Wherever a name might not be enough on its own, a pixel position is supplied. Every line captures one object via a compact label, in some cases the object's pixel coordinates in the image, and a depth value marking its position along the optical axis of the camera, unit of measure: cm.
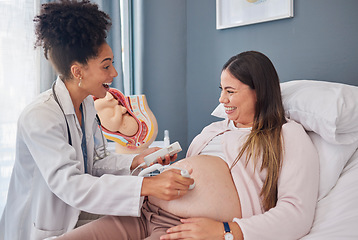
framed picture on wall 179
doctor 104
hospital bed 101
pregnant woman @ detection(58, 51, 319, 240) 99
